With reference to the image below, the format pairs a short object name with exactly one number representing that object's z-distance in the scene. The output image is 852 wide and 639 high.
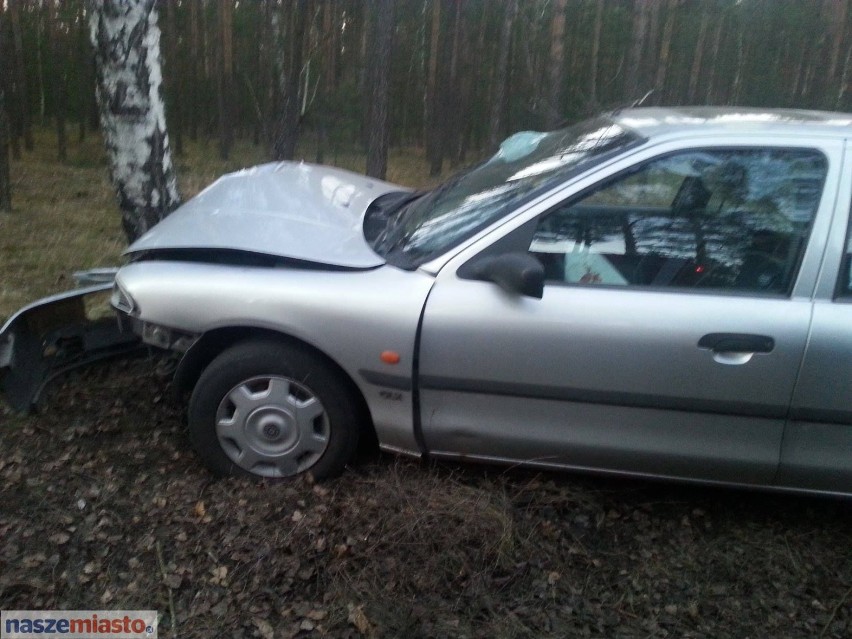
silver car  2.79
